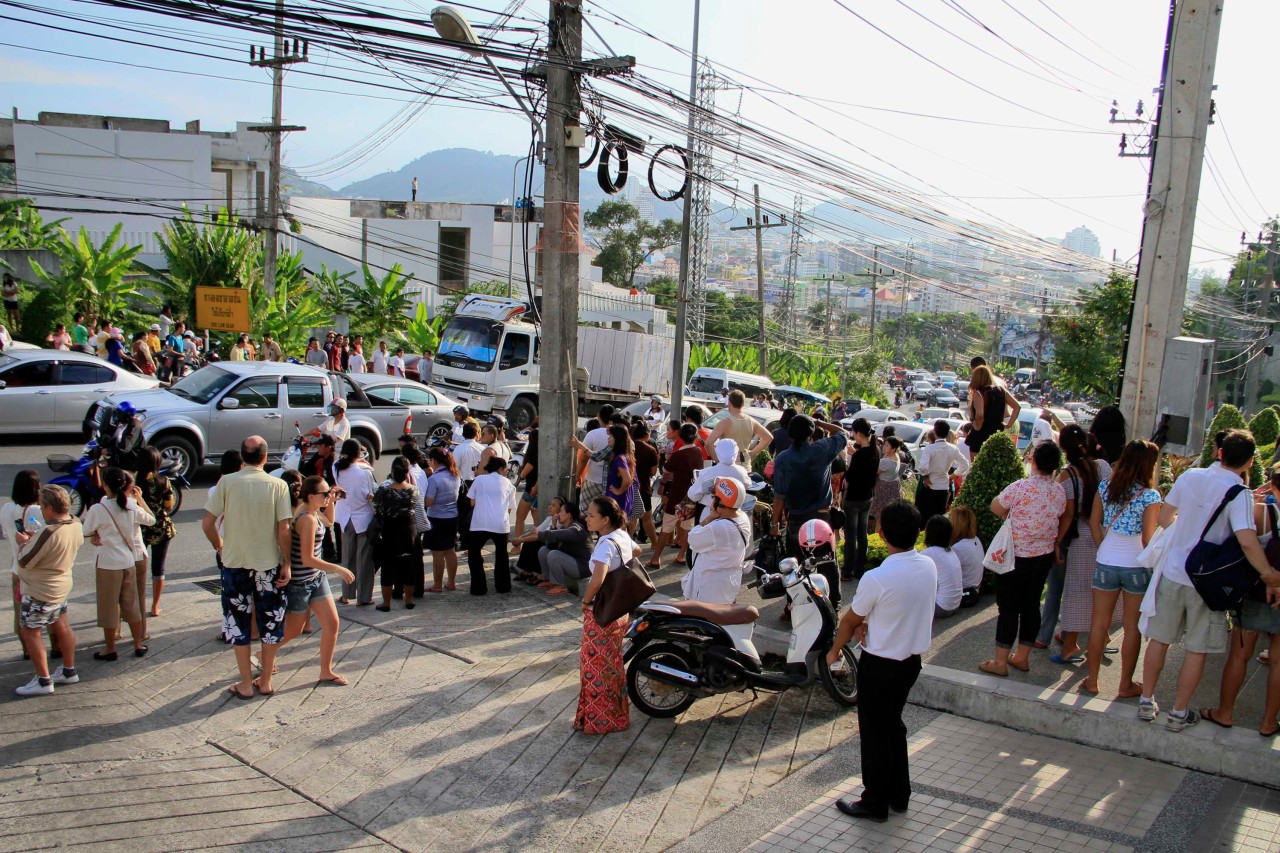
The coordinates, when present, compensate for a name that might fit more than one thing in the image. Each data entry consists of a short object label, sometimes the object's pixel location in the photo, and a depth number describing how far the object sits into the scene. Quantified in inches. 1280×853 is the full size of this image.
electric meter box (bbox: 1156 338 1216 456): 366.0
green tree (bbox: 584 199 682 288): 2965.1
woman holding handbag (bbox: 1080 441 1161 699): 253.9
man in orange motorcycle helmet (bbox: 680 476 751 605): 281.0
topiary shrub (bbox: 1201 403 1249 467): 486.0
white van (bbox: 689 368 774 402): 1274.6
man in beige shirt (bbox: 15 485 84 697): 259.1
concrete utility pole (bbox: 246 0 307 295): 1004.3
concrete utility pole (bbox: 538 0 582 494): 391.5
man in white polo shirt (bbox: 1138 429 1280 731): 223.8
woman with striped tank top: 270.5
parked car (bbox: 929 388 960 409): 2420.3
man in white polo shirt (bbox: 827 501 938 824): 200.7
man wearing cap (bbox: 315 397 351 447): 468.8
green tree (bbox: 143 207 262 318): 1019.9
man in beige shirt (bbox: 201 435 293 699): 263.6
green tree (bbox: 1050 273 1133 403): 1465.3
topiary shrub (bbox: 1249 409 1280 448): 540.4
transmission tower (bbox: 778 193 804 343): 2147.4
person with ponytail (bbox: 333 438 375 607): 344.5
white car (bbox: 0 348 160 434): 591.2
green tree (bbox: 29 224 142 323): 897.5
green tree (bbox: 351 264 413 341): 1213.1
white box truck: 855.1
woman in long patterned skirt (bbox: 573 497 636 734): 249.1
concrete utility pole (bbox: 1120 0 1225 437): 356.5
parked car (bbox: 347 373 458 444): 672.4
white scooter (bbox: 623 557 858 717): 257.0
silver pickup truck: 538.0
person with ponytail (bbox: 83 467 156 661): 284.4
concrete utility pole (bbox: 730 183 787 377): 1502.2
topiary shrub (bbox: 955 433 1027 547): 364.5
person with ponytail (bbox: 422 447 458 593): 364.2
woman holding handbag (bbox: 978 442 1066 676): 264.1
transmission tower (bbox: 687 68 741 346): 1140.7
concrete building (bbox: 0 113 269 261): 1573.6
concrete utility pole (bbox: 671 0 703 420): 920.3
